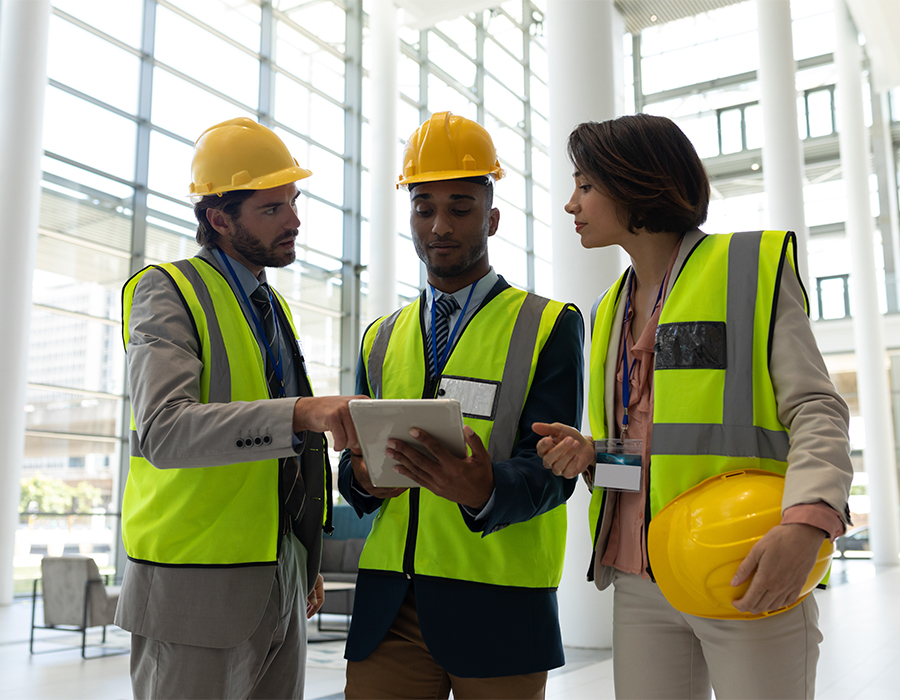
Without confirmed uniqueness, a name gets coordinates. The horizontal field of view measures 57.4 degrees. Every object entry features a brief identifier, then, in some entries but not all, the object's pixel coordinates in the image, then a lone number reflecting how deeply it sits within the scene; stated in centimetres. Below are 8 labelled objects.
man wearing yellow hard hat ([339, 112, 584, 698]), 200
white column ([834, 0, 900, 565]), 1667
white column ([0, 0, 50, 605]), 936
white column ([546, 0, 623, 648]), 670
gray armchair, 728
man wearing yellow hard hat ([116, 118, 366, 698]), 197
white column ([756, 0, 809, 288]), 1134
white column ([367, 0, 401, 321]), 1407
